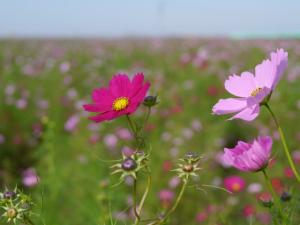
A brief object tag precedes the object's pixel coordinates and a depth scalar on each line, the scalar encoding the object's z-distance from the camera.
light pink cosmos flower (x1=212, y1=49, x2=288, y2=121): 0.71
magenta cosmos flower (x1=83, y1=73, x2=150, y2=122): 0.77
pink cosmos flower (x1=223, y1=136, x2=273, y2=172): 0.72
